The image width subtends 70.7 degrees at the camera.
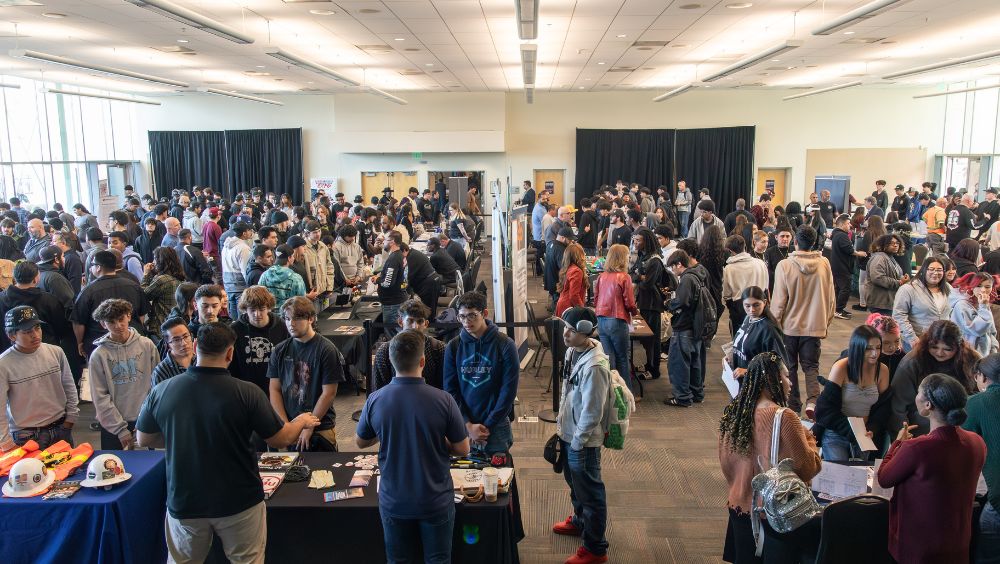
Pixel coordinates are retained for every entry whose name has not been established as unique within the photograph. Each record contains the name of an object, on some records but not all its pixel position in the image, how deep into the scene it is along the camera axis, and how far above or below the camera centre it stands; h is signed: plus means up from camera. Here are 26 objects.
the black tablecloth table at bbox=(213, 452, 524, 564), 3.09 -1.52
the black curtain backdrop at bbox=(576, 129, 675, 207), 17.72 +0.80
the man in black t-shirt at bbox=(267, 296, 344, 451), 3.69 -0.99
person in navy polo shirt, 2.68 -0.99
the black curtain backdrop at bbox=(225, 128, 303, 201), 17.91 +0.70
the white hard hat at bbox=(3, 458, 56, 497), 2.93 -1.23
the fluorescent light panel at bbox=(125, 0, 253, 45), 5.42 +1.40
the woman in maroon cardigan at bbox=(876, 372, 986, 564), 2.63 -1.10
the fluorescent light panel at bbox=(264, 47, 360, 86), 8.12 +1.54
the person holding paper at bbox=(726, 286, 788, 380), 4.50 -0.93
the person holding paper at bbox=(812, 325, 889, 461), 3.66 -1.11
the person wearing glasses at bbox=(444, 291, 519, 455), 3.60 -0.97
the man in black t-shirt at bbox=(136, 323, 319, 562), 2.63 -0.96
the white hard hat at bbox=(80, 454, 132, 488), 2.99 -1.22
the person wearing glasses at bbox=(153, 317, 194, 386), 3.50 -0.82
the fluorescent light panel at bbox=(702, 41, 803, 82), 7.57 +1.57
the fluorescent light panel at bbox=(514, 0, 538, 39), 5.77 +1.46
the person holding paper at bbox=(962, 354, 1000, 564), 2.89 -1.06
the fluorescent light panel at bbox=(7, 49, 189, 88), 7.73 +1.45
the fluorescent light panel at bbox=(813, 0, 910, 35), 5.75 +1.46
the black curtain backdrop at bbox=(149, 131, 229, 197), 17.98 +0.73
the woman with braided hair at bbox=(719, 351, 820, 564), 2.81 -1.07
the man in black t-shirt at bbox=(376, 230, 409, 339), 6.43 -0.87
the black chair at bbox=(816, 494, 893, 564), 2.69 -1.33
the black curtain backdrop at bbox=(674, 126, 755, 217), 17.61 +0.60
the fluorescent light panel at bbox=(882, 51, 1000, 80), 8.90 +1.68
